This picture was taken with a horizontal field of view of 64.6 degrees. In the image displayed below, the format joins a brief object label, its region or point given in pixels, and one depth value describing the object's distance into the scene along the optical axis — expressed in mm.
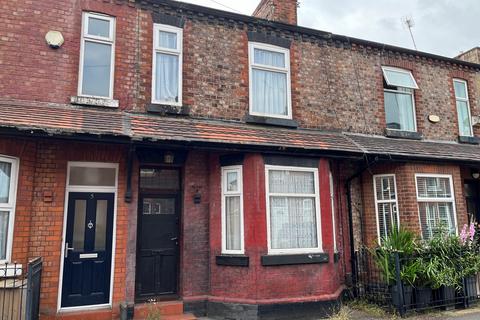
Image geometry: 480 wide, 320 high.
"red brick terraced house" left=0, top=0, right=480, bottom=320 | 6746
